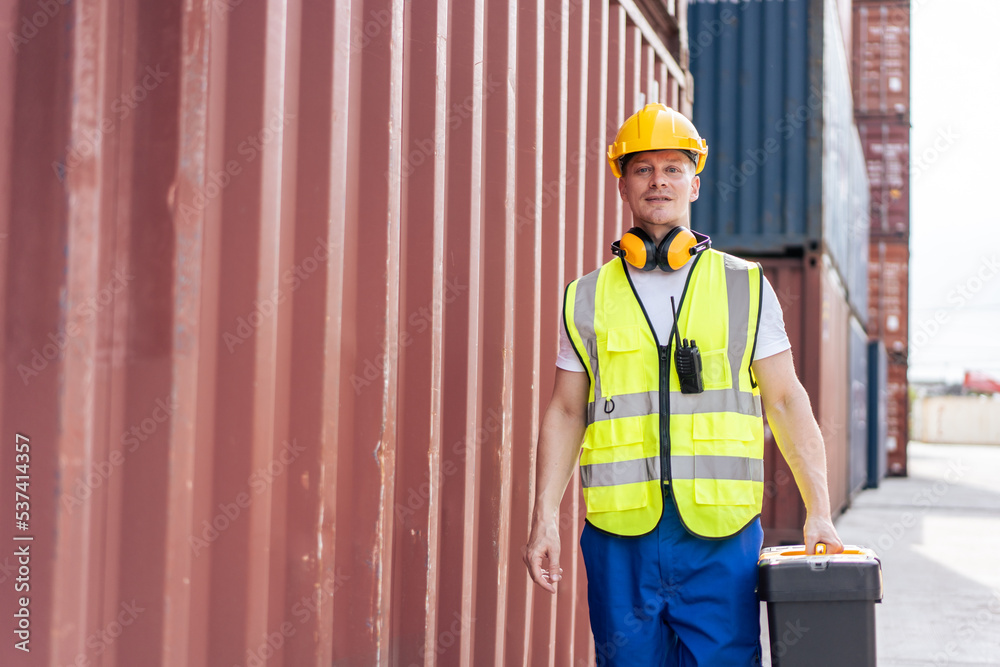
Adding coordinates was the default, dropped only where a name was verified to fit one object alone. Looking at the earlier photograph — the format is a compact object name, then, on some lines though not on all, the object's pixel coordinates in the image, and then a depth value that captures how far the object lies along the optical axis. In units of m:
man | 2.29
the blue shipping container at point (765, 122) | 8.99
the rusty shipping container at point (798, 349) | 8.59
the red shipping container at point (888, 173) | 19.19
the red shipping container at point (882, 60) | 19.12
